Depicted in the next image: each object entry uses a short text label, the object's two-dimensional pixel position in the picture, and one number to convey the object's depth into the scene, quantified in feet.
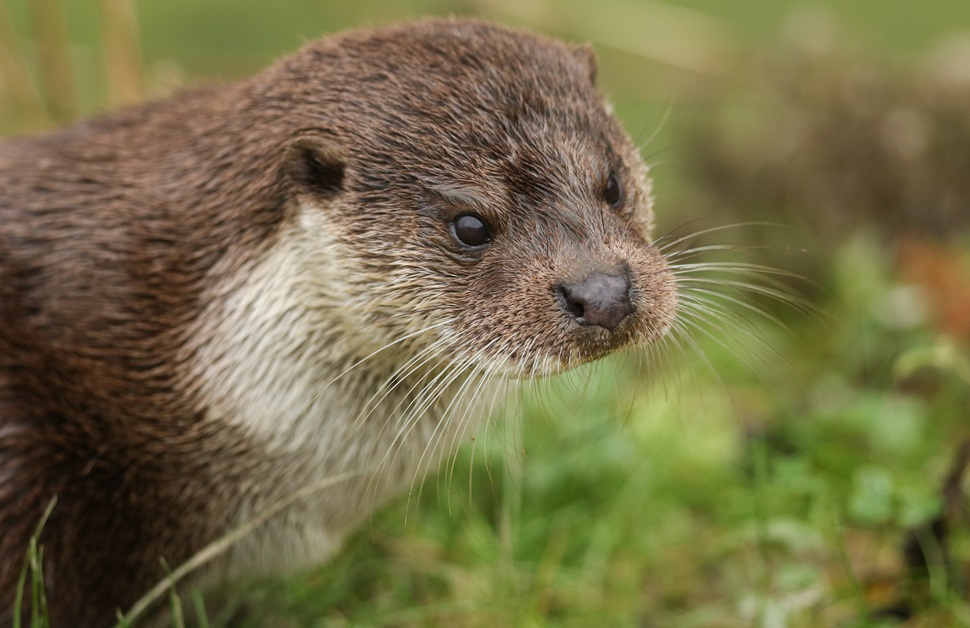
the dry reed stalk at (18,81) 28.99
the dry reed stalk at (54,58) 27.81
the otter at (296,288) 14.06
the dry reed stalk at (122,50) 27.04
